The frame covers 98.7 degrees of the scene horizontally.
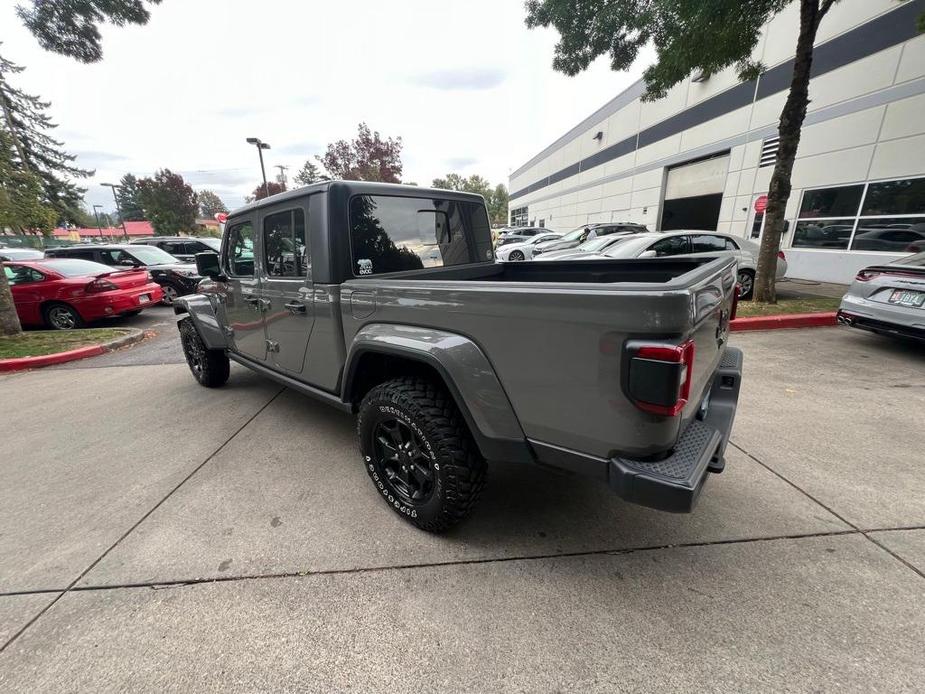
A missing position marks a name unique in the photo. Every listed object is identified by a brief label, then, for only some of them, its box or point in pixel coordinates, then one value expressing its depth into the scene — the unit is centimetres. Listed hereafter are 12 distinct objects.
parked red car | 734
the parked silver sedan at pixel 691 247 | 757
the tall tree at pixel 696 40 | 633
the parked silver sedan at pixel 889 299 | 438
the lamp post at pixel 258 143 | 2183
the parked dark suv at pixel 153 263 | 957
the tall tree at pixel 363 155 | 3394
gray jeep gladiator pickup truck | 146
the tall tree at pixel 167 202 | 4744
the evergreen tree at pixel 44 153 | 3759
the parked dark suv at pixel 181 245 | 1260
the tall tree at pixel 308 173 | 4498
